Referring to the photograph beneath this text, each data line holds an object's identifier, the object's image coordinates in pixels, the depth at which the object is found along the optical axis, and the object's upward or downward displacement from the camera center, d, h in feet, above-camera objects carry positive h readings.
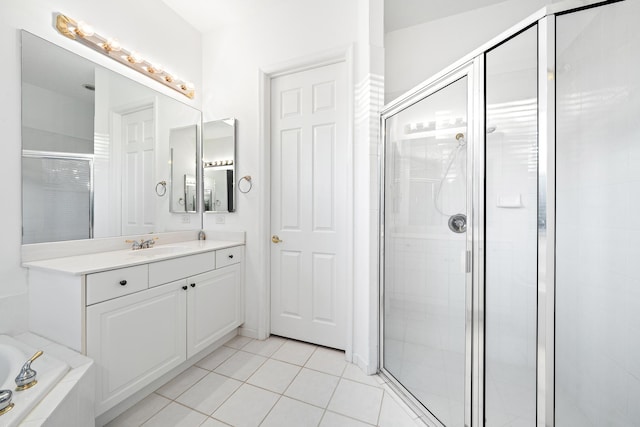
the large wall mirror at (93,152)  4.58 +1.36
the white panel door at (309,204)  6.57 +0.22
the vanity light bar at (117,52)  4.99 +3.76
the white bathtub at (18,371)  2.57 -2.09
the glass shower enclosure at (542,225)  2.89 -0.18
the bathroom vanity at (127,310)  3.87 -1.77
